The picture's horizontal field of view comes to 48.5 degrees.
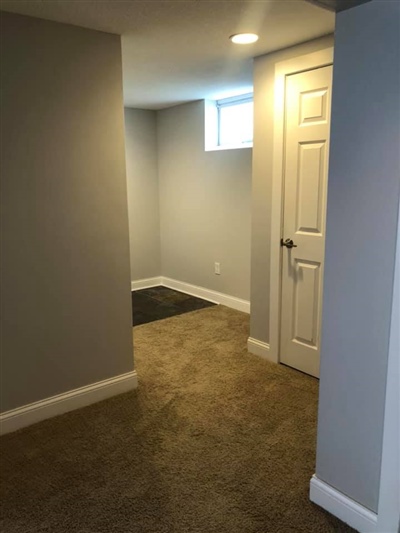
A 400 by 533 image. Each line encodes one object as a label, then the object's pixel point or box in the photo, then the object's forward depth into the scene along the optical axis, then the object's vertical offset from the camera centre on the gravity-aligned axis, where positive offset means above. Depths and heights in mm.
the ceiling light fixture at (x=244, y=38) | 2484 +795
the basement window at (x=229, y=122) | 4323 +571
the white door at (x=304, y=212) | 2717 -213
